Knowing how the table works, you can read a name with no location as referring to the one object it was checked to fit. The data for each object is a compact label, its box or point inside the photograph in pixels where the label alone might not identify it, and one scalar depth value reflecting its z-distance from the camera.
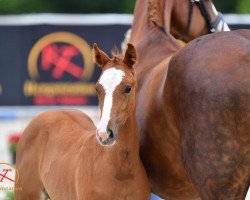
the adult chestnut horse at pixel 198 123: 7.01
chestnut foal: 7.77
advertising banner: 20.23
